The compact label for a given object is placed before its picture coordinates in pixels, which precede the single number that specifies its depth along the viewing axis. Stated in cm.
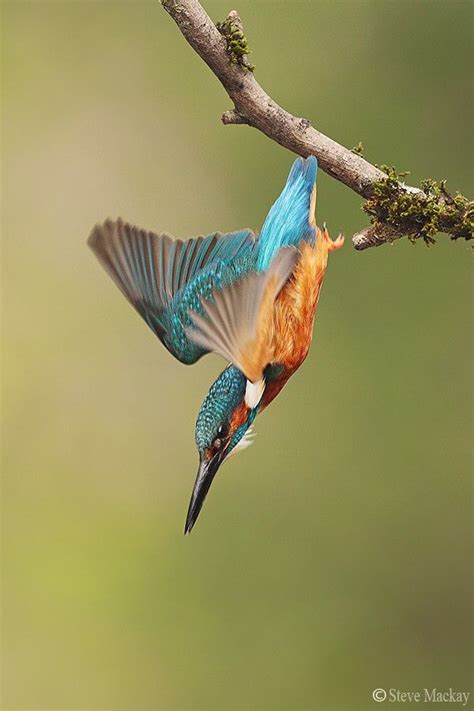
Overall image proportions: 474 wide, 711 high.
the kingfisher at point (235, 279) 513
